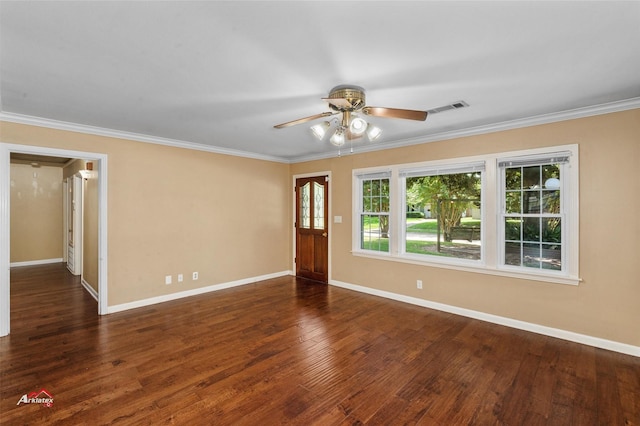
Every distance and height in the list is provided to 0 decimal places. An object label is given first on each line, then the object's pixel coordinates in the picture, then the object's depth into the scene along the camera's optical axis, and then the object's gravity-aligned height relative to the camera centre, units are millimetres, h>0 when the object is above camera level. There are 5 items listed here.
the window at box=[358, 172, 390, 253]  4895 +40
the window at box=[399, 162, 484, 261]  4039 +49
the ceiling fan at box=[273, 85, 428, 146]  2330 +865
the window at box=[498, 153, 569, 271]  3359 +38
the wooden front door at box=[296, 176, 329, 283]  5676 -284
